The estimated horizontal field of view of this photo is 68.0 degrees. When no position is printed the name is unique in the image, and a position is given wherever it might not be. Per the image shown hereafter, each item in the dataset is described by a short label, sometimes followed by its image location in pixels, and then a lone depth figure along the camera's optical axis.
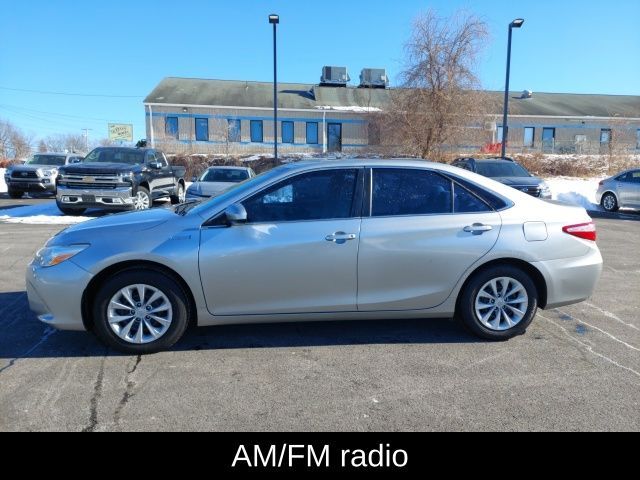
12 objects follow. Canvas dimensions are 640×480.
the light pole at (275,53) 16.94
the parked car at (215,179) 12.09
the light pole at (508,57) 17.31
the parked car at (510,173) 12.11
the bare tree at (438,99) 21.89
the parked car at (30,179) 17.06
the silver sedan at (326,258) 3.78
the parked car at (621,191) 14.42
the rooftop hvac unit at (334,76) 42.03
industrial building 37.16
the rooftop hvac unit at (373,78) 42.56
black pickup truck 11.62
